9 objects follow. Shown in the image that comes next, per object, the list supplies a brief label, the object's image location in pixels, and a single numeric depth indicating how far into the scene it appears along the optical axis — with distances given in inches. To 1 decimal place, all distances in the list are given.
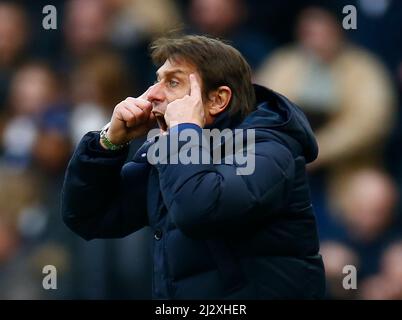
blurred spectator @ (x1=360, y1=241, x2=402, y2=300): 430.3
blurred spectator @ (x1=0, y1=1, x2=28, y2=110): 493.0
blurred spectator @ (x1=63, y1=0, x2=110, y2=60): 478.9
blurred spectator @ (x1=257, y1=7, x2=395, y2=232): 440.1
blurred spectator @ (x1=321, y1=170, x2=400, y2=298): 432.5
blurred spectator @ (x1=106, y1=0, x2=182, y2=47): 470.6
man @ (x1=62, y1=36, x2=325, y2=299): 231.1
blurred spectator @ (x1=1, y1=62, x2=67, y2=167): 469.7
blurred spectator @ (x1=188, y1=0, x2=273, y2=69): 456.8
